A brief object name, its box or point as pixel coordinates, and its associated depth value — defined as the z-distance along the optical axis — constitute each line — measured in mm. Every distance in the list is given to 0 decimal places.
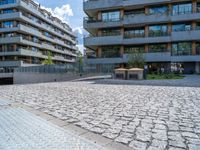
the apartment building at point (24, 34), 36106
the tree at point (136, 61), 23756
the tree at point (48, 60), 41765
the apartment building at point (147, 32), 27394
